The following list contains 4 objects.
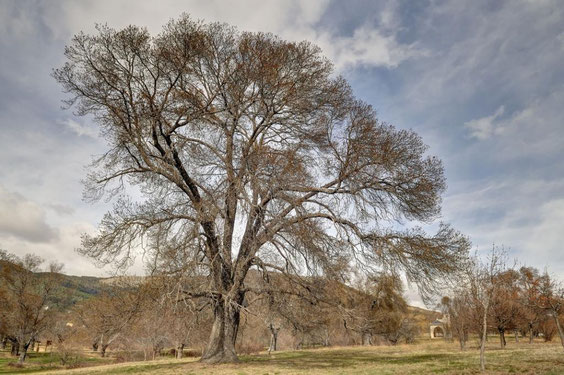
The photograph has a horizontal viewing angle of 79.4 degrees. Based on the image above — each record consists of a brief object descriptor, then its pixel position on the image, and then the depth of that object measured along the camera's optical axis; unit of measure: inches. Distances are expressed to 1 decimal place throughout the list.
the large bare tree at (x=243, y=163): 481.4
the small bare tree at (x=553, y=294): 953.5
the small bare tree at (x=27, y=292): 1262.3
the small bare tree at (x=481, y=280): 472.6
